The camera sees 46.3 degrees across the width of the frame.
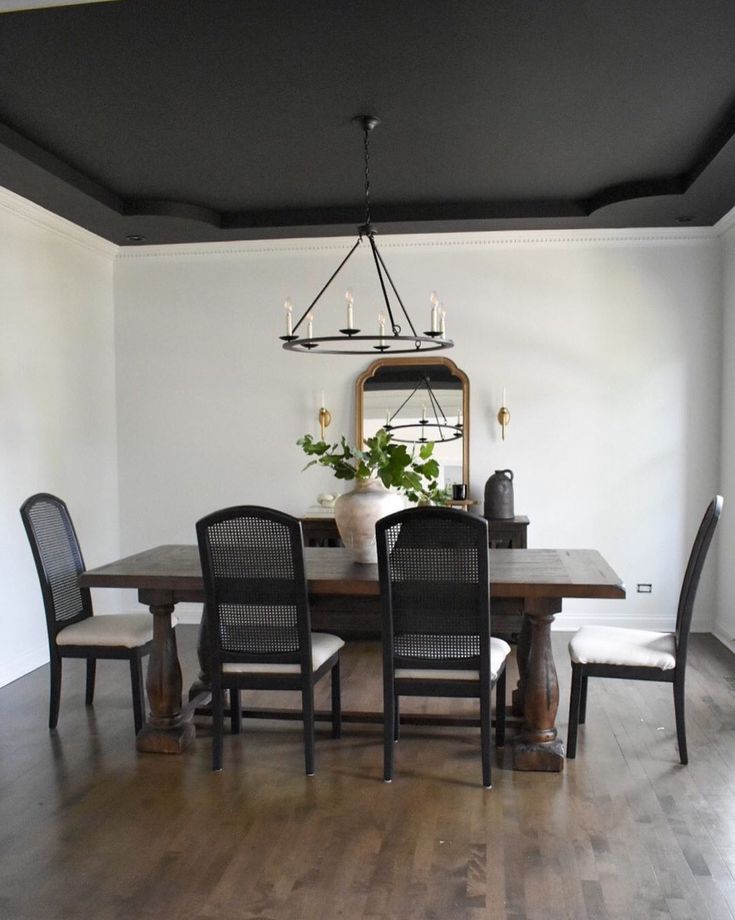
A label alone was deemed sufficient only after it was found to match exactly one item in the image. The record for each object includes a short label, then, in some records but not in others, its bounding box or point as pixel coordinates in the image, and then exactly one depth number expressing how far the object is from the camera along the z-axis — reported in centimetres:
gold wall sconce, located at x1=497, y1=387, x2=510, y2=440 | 561
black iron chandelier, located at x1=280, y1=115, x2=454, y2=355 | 359
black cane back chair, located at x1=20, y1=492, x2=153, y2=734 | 367
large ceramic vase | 364
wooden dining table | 325
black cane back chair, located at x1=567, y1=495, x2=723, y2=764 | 327
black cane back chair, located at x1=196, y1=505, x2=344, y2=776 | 315
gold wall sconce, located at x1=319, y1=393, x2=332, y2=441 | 573
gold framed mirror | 570
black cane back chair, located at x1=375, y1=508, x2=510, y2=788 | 303
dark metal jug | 539
